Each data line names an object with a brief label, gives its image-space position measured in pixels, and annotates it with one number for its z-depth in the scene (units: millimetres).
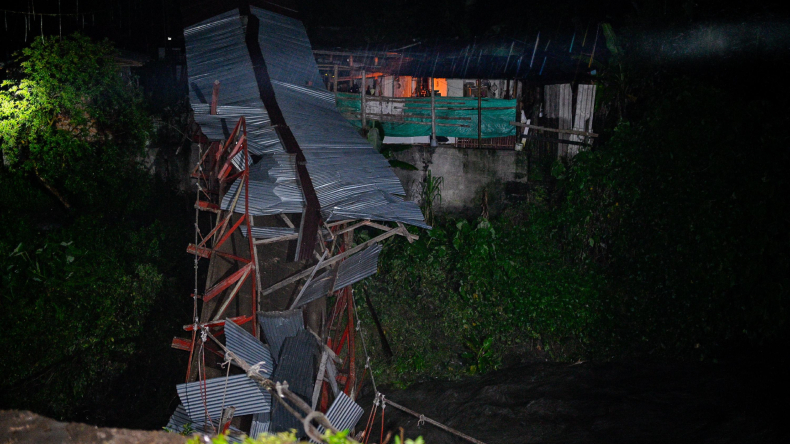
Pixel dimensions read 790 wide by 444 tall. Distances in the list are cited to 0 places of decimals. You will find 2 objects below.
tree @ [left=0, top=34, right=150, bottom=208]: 14508
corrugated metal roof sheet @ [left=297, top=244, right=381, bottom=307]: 10062
